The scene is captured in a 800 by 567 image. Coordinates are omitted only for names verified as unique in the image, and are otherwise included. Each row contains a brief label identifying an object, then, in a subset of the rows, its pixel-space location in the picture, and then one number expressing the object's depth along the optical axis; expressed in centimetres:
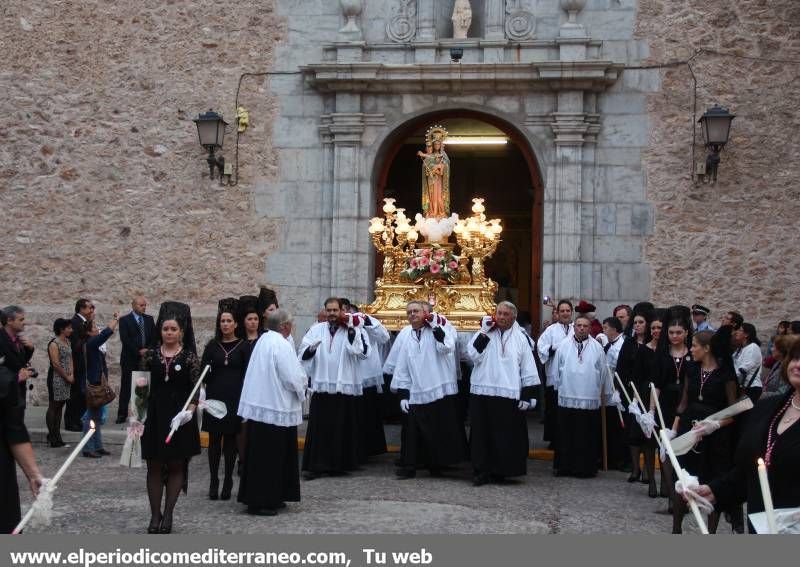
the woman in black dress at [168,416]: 715
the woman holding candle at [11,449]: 460
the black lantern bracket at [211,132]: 1345
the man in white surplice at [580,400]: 993
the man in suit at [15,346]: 886
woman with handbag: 1024
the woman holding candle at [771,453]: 424
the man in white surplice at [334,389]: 973
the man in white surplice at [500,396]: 945
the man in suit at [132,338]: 1241
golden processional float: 1166
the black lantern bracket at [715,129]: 1264
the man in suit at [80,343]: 1127
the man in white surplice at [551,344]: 1098
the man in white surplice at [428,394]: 970
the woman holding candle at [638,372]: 869
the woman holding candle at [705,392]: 642
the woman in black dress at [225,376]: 840
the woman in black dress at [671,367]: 784
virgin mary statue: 1225
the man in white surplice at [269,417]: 782
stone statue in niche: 1351
